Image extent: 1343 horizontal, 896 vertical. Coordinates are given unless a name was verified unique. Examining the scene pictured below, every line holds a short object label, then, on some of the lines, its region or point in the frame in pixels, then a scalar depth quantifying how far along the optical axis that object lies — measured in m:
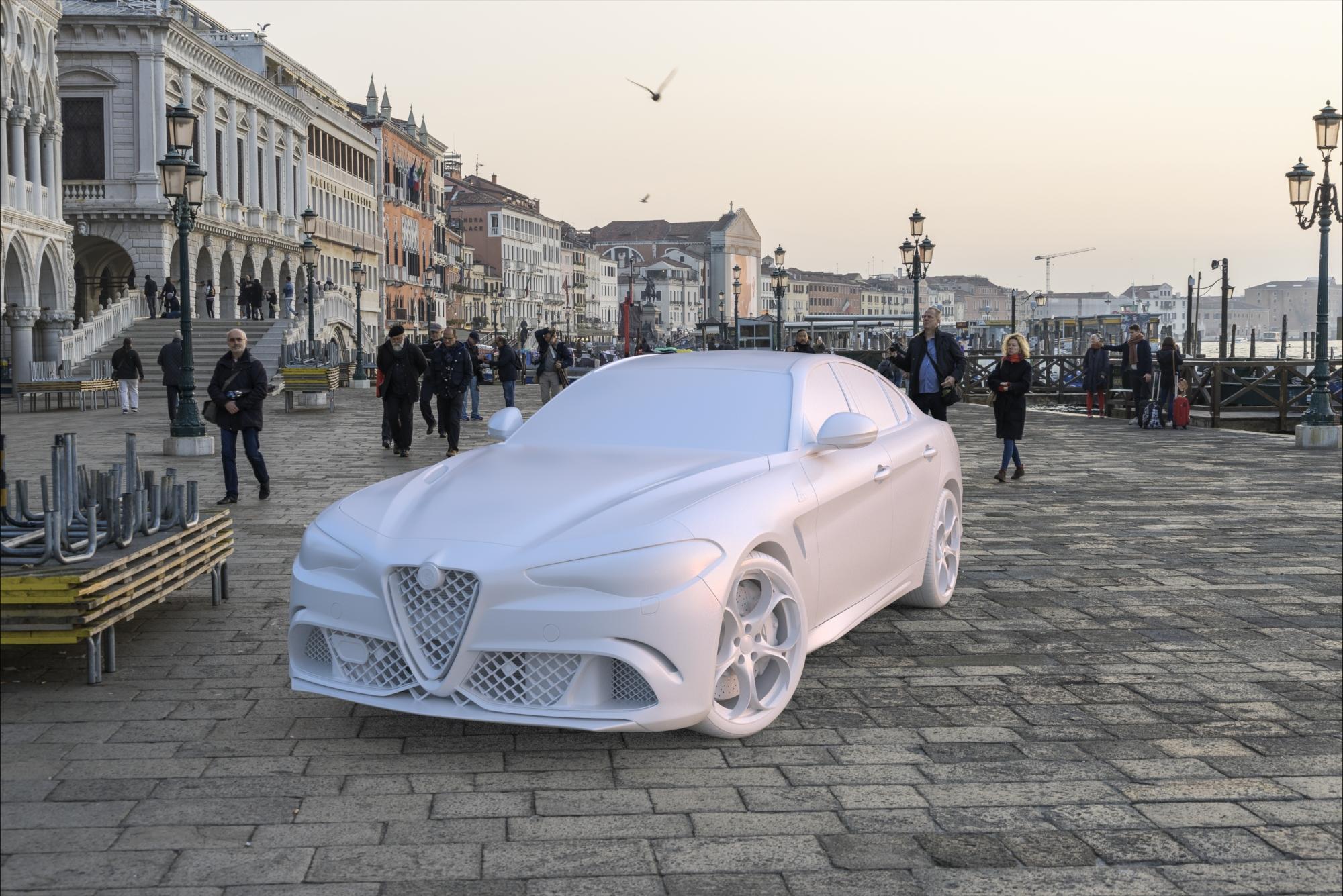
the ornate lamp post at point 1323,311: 22.19
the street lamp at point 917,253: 40.53
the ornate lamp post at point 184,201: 21.00
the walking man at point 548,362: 30.23
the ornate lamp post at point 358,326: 50.34
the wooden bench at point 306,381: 34.16
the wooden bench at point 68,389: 33.53
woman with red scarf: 16.58
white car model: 5.47
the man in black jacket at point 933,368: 16.27
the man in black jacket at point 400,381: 19.16
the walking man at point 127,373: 31.47
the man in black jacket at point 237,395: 13.45
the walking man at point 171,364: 24.77
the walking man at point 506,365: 29.20
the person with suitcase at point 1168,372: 25.89
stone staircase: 44.84
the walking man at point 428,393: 23.59
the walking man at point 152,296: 51.28
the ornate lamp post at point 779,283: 54.84
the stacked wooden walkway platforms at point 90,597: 6.48
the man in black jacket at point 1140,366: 26.97
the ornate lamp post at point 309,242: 43.28
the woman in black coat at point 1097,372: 30.48
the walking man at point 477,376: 29.89
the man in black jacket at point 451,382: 20.44
